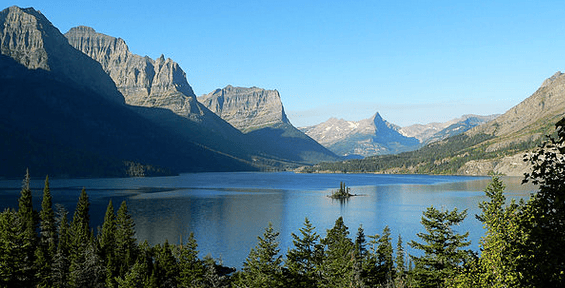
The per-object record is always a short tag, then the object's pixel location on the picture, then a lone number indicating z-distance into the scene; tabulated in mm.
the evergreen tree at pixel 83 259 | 77688
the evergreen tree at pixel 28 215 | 88312
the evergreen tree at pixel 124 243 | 86806
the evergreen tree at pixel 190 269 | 72594
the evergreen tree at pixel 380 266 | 67875
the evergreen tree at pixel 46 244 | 77562
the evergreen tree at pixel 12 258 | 55250
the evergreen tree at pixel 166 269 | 78062
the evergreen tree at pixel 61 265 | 79625
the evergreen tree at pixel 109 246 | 78688
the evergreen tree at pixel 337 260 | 53594
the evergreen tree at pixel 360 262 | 61703
